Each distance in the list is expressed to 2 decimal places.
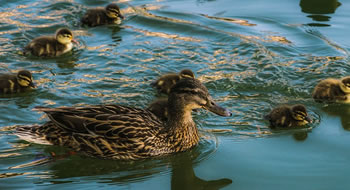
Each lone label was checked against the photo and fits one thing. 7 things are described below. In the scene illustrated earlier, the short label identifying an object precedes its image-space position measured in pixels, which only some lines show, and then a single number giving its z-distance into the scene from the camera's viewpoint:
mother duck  8.37
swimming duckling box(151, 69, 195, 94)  10.88
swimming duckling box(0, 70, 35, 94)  10.73
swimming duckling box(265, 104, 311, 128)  9.39
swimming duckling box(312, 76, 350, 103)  10.31
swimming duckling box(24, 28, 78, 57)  12.53
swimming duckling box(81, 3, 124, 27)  14.41
